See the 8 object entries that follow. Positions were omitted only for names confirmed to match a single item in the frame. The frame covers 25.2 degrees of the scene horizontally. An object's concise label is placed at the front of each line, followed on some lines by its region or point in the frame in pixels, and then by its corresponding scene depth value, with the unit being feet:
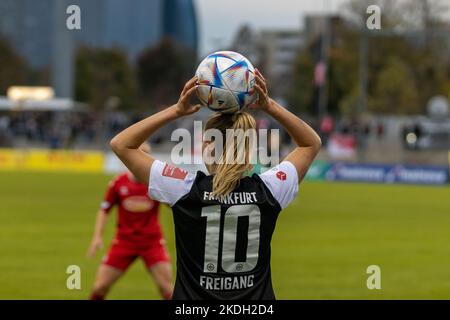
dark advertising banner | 144.66
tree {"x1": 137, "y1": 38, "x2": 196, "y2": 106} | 304.91
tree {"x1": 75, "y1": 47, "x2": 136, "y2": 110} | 313.94
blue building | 196.34
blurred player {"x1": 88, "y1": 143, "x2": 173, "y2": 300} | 36.37
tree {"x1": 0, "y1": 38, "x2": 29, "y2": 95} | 312.71
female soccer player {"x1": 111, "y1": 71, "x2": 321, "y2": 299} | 16.14
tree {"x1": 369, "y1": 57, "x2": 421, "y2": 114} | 248.11
